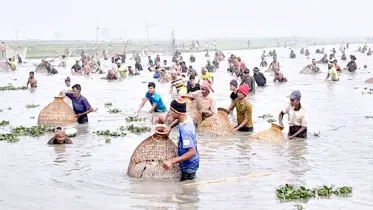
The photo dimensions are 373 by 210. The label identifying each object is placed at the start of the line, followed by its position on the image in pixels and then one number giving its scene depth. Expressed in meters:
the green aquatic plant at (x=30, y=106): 23.43
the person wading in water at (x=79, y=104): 17.62
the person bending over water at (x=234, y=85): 17.15
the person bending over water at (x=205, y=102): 16.92
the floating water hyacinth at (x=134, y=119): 19.39
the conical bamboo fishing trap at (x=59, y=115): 17.59
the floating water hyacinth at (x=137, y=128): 17.05
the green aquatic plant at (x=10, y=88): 31.29
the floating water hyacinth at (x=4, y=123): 18.75
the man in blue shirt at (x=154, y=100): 18.77
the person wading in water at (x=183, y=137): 10.05
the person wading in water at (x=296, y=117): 14.27
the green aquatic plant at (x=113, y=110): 21.81
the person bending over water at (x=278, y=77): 34.84
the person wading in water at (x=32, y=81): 31.41
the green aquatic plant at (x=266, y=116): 20.19
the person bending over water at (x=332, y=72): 35.20
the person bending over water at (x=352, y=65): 42.50
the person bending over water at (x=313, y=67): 42.75
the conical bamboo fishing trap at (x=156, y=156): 10.73
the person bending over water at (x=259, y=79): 31.64
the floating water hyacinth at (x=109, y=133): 16.42
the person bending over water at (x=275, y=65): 35.68
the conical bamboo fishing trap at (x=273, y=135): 14.91
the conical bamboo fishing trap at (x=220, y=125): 15.94
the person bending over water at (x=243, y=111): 15.62
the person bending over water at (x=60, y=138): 14.72
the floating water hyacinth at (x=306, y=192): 9.97
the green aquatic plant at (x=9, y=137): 15.54
